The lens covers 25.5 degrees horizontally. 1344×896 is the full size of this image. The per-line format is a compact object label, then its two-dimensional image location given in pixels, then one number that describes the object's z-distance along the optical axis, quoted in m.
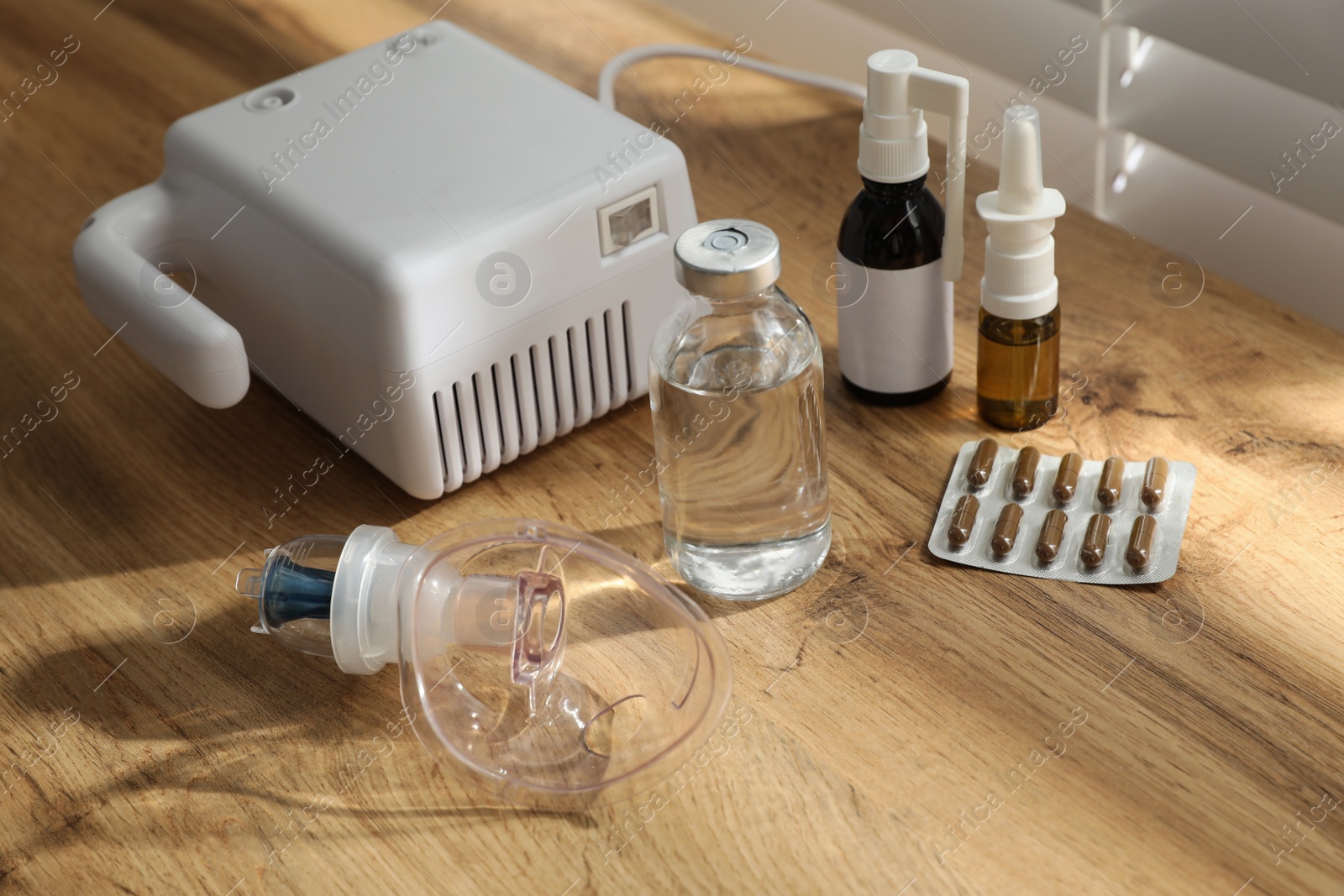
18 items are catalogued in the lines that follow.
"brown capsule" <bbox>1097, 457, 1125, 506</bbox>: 0.83
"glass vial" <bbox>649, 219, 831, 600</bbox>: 0.80
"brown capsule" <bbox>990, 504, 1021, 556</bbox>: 0.82
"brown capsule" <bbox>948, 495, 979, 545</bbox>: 0.83
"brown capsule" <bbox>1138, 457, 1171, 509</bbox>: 0.83
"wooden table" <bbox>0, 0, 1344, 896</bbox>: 0.76
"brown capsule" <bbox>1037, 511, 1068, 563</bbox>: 0.82
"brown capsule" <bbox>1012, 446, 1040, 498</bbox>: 0.84
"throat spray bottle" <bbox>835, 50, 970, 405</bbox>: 0.83
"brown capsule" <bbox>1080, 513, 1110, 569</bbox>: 0.82
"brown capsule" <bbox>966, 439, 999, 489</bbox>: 0.85
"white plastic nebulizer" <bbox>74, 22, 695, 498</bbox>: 0.83
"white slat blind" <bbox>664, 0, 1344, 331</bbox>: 0.89
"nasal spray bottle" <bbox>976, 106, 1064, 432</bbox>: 0.83
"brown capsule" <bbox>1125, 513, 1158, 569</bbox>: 0.81
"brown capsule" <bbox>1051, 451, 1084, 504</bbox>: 0.83
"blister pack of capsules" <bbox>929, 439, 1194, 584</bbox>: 0.82
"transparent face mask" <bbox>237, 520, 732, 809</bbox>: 0.78
